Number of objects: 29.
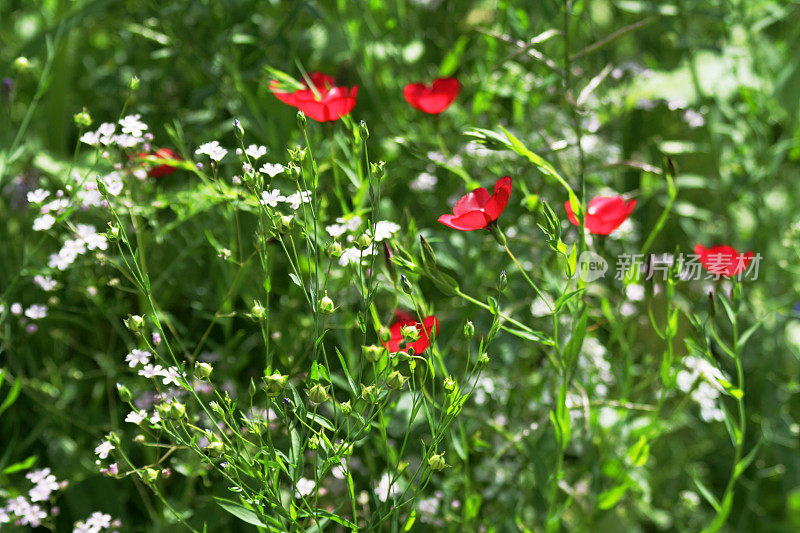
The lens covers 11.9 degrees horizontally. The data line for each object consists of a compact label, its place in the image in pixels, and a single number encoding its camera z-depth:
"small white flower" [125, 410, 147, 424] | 1.69
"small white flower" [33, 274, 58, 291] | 1.78
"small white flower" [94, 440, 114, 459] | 1.70
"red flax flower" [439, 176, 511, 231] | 1.71
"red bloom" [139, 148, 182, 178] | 1.82
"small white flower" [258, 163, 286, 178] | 1.72
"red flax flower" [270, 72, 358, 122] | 1.76
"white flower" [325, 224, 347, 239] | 1.72
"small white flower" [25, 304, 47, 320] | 1.78
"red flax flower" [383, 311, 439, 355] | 1.71
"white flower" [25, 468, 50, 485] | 1.76
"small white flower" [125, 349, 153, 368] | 1.71
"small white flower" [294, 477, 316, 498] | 1.75
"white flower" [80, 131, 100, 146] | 1.76
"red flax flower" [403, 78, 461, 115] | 1.81
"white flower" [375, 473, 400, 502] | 1.77
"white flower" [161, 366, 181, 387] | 1.70
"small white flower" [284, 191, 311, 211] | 1.70
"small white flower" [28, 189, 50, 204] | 1.73
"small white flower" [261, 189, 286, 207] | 1.69
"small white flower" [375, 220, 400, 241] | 1.72
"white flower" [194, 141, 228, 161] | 1.72
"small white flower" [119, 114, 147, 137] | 1.75
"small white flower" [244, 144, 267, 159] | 1.71
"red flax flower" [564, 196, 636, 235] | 1.76
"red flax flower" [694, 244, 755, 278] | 1.76
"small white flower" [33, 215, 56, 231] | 1.75
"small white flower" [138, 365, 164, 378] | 1.70
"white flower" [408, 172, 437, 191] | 1.89
